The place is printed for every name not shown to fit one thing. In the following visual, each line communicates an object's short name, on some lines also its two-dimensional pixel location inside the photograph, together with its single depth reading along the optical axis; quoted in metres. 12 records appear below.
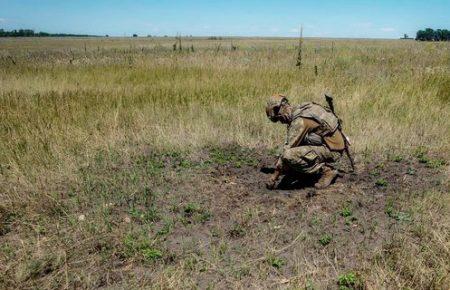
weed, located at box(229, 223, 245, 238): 4.01
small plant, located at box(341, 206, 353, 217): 4.33
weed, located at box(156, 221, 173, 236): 4.05
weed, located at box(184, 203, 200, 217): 4.47
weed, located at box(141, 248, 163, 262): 3.64
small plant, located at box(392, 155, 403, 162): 5.93
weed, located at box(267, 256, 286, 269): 3.54
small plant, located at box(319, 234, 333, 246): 3.83
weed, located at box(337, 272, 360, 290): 3.22
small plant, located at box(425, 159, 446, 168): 5.67
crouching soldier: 4.71
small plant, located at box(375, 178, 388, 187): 5.14
